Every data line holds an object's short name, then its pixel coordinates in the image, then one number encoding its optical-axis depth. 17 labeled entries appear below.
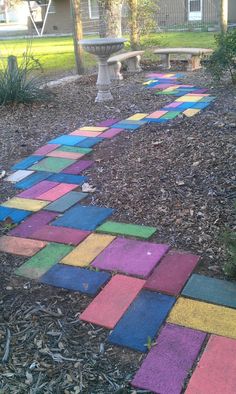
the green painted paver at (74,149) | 5.30
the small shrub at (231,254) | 2.63
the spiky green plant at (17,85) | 7.11
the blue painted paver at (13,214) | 3.77
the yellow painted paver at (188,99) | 7.11
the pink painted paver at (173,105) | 6.87
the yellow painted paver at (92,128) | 6.09
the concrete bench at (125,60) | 9.58
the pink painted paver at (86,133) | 5.86
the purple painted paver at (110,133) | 5.73
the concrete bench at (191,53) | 9.90
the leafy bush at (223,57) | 7.41
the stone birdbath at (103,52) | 7.43
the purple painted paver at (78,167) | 4.72
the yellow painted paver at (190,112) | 6.20
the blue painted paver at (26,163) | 4.95
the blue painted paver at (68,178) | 4.45
